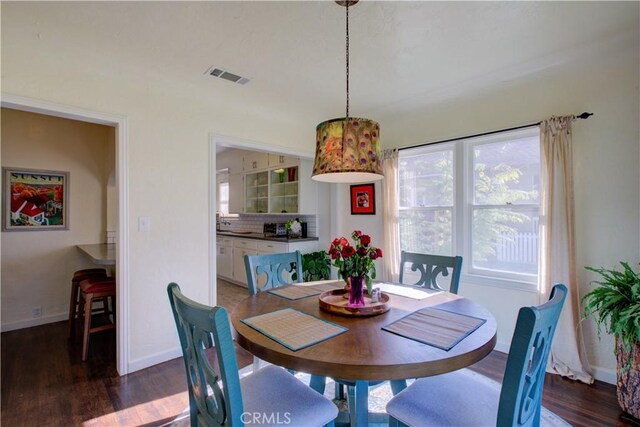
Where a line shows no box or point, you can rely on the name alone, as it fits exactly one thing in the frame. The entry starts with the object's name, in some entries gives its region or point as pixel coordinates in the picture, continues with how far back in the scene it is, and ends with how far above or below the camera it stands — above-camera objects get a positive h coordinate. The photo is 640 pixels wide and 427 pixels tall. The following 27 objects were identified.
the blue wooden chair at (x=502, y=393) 0.97 -0.77
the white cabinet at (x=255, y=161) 5.26 +0.96
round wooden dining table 1.05 -0.51
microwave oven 5.04 -0.25
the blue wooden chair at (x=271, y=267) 2.19 -0.40
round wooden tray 1.52 -0.47
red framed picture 3.88 +0.20
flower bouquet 1.57 -0.26
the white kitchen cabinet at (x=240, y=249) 4.64 -0.57
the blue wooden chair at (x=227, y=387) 0.97 -0.70
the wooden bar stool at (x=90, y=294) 2.63 -0.70
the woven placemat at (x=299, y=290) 1.89 -0.49
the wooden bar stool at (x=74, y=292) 3.11 -0.79
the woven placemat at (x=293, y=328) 1.23 -0.50
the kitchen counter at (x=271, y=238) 4.58 -0.36
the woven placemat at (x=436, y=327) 1.23 -0.50
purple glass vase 1.58 -0.40
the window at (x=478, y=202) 2.71 +0.12
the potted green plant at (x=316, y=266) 4.23 -0.71
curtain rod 2.33 +0.75
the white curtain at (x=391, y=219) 3.47 -0.05
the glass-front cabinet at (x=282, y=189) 4.68 +0.42
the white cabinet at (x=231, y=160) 5.93 +1.12
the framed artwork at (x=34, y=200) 3.37 +0.18
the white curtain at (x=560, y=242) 2.33 -0.22
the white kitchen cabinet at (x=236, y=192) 5.90 +0.44
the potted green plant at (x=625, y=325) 1.80 -0.65
